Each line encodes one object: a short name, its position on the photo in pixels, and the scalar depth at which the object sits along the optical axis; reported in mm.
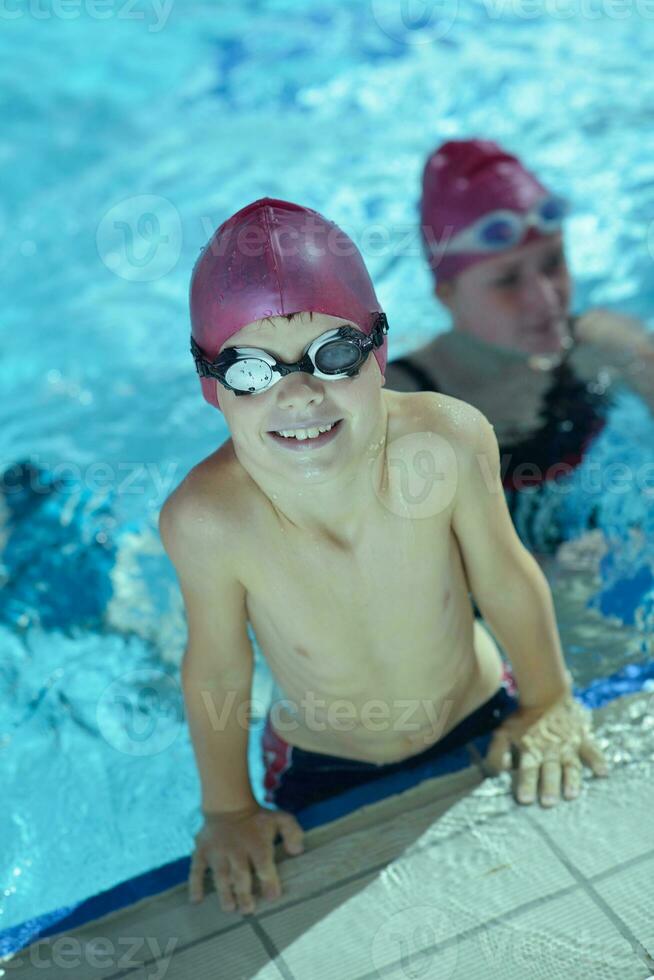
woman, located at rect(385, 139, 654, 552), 4426
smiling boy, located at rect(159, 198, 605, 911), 2385
